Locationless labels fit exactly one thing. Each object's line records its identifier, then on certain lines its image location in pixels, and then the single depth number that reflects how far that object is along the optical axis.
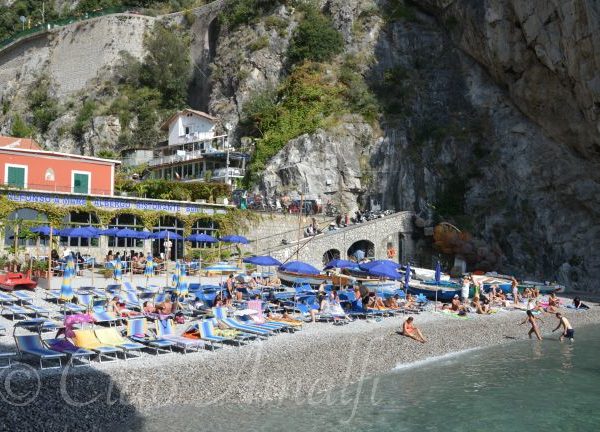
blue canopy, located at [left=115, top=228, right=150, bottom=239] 29.27
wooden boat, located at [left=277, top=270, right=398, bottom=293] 27.91
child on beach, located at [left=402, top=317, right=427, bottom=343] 19.66
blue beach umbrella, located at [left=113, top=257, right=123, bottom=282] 26.12
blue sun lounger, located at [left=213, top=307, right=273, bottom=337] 17.77
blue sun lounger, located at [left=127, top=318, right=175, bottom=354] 15.09
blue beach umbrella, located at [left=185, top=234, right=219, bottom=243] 32.50
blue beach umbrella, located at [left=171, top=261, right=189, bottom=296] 22.28
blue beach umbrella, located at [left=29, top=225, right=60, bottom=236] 28.24
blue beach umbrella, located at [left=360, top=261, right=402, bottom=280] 24.31
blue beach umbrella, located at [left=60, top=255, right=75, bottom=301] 20.05
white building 48.44
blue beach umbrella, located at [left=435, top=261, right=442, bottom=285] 29.35
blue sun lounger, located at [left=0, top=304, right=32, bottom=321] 17.45
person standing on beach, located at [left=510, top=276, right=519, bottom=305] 29.02
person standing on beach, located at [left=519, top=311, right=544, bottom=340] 21.70
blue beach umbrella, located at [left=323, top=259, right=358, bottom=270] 27.89
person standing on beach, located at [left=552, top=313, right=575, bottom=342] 21.95
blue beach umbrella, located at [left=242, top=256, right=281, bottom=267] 26.23
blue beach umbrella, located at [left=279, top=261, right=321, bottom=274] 25.28
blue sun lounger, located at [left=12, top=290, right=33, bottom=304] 19.02
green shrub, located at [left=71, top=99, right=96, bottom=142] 54.09
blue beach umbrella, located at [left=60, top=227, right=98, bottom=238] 27.42
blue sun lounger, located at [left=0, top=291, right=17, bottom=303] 18.62
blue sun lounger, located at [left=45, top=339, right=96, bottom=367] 13.10
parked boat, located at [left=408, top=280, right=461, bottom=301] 28.42
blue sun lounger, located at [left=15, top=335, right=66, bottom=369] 12.60
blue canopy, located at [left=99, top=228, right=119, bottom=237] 28.98
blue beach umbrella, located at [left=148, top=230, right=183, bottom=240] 30.28
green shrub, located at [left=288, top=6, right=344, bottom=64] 48.56
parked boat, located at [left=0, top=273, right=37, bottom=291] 21.15
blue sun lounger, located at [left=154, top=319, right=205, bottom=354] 15.33
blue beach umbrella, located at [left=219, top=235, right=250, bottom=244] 31.42
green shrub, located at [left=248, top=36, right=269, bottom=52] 50.56
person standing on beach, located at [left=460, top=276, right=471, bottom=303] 27.73
